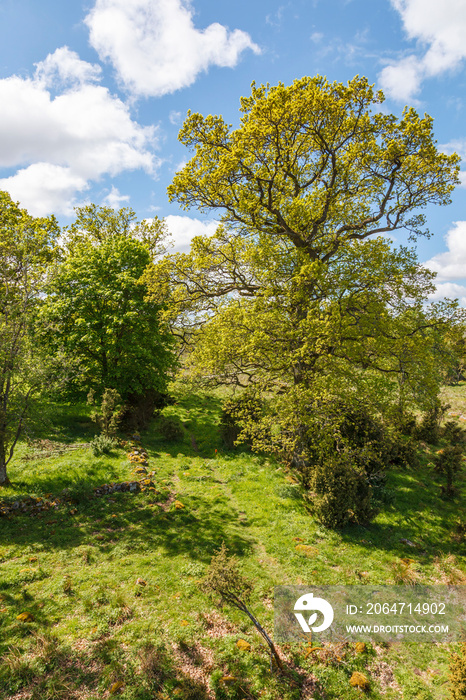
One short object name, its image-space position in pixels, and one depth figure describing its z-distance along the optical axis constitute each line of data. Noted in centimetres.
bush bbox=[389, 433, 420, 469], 1773
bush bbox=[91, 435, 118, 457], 1664
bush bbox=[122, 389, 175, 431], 2159
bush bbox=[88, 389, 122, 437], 1841
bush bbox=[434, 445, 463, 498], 1498
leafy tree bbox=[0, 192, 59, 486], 1197
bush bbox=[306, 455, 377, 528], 1198
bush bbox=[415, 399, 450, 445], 2111
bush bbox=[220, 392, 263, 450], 1582
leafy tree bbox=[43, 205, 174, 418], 2061
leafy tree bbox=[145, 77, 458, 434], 1328
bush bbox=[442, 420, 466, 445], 2016
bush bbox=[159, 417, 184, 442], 2078
